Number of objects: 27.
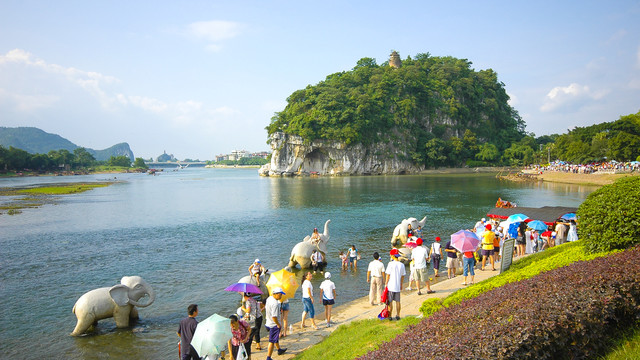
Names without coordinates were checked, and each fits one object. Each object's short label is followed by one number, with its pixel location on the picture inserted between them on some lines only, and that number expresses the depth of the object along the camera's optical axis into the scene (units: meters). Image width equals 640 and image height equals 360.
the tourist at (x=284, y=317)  10.51
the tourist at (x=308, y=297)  10.59
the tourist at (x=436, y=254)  15.37
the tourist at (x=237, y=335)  7.91
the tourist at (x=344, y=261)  17.88
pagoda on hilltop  135.26
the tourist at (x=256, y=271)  11.79
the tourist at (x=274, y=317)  9.04
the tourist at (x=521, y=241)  17.33
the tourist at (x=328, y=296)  10.81
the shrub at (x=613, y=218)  8.03
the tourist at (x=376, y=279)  11.80
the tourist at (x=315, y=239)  18.84
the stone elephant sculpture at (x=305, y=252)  18.17
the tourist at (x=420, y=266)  12.20
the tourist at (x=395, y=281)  9.64
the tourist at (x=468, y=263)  12.74
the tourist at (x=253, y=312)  9.31
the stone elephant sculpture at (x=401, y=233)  22.09
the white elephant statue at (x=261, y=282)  11.73
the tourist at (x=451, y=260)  14.89
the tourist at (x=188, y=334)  8.05
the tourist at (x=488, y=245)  14.68
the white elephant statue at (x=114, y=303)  11.43
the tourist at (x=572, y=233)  16.89
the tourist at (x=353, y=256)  17.75
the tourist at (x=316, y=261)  18.06
